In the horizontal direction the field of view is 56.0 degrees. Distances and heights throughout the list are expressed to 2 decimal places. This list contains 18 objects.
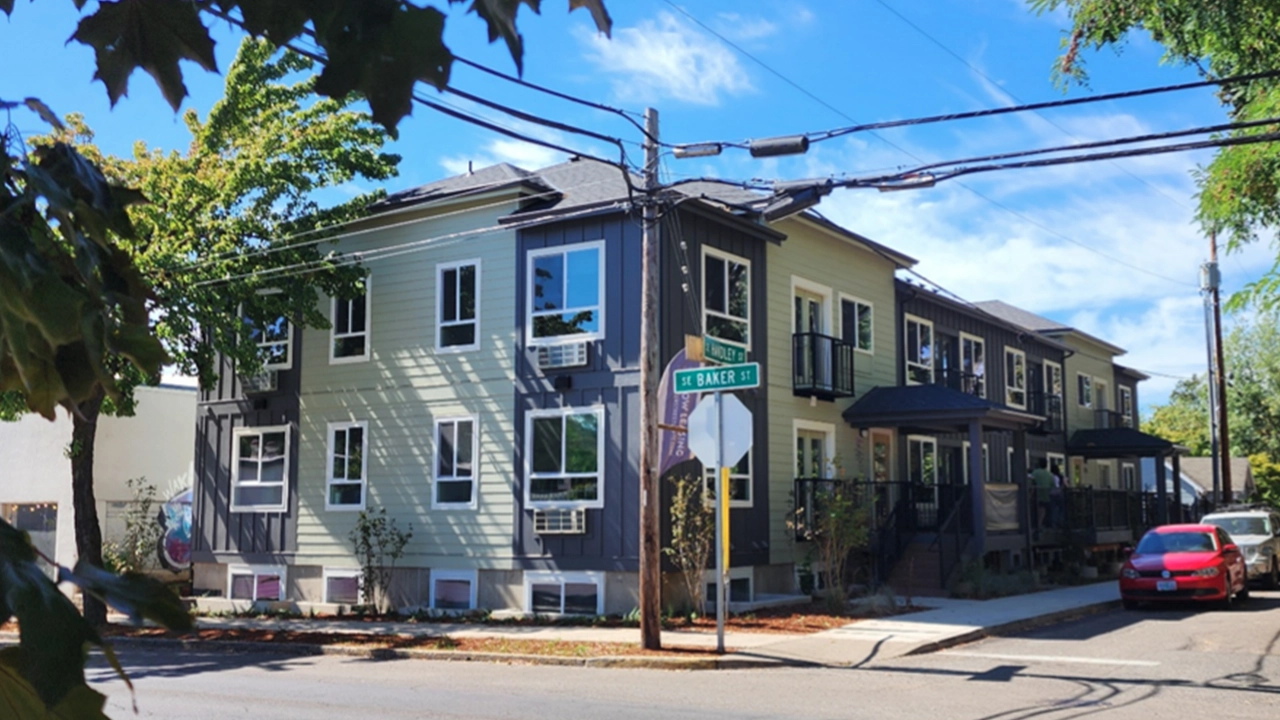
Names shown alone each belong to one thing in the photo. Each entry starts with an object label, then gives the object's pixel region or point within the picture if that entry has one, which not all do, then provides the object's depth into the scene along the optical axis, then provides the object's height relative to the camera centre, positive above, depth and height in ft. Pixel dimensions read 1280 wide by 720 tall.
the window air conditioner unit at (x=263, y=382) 84.58 +8.05
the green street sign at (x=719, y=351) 51.80 +6.28
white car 88.33 -2.96
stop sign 49.70 +2.74
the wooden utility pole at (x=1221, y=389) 122.01 +11.16
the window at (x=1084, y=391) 137.80 +12.29
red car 71.72 -4.28
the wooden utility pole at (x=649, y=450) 52.01 +2.04
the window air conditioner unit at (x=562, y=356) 70.90 +8.33
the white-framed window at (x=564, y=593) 68.85 -5.56
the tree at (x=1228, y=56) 40.34 +15.52
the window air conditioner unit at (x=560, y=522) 69.36 -1.45
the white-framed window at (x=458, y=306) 76.13 +12.14
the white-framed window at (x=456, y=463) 75.00 +2.13
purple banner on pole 54.49 +3.92
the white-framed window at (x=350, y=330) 80.84 +11.28
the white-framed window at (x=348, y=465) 79.87 +2.11
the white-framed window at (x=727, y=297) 73.72 +12.46
